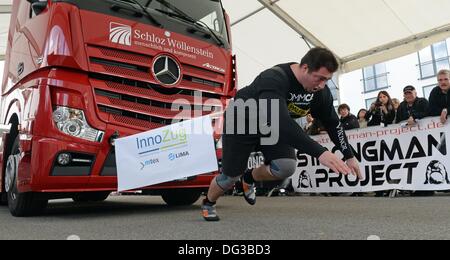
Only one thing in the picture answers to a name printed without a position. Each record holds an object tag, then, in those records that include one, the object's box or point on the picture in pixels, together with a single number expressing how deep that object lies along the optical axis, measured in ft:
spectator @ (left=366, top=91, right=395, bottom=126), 22.15
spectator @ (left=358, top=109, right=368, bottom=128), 24.95
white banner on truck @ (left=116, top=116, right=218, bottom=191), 11.75
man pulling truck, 8.91
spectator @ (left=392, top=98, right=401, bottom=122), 23.42
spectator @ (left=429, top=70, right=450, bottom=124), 19.58
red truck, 11.35
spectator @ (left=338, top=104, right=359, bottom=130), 23.80
